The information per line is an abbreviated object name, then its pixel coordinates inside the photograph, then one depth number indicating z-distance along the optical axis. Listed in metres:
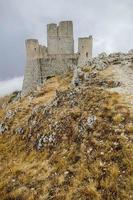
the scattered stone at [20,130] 27.64
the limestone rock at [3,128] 29.52
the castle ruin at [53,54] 70.38
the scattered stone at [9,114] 31.52
